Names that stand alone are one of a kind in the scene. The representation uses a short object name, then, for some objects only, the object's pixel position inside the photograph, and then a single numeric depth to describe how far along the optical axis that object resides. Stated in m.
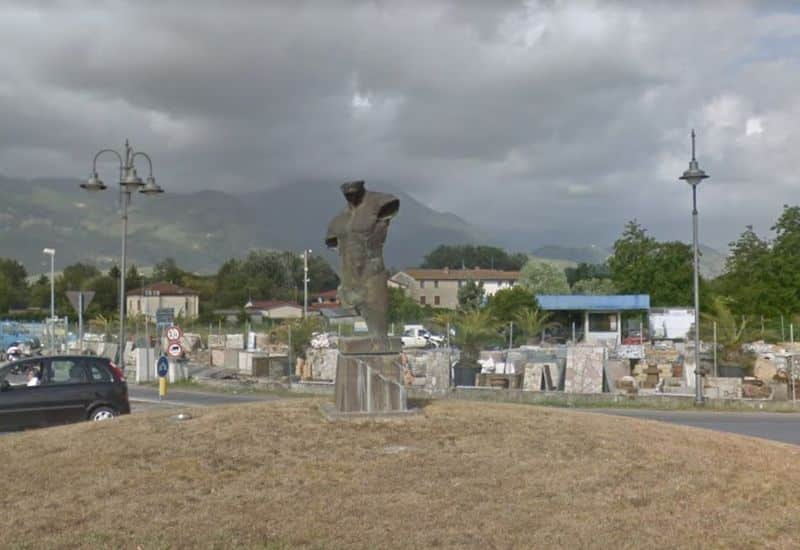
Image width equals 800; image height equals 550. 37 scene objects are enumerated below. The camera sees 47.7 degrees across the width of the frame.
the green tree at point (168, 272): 142.38
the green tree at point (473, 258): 186.50
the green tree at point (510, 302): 61.33
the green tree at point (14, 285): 113.66
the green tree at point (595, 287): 88.62
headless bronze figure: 12.66
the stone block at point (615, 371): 27.20
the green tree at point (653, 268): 77.81
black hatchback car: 15.87
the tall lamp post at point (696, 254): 23.44
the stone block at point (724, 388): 25.52
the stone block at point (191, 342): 46.66
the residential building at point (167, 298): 107.75
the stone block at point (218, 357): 41.06
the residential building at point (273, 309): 101.25
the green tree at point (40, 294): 115.19
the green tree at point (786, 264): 63.78
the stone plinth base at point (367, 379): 11.85
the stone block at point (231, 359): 39.38
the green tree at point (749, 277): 63.34
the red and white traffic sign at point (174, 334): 28.30
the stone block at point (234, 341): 45.59
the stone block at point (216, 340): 46.58
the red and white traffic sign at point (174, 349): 28.84
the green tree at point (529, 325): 39.25
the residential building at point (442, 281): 132.12
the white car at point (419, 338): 53.56
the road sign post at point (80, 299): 31.41
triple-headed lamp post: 27.67
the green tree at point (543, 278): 97.88
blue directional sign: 25.78
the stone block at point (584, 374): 26.55
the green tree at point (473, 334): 29.23
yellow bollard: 25.86
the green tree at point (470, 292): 101.31
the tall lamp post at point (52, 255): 48.29
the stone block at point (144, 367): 35.97
